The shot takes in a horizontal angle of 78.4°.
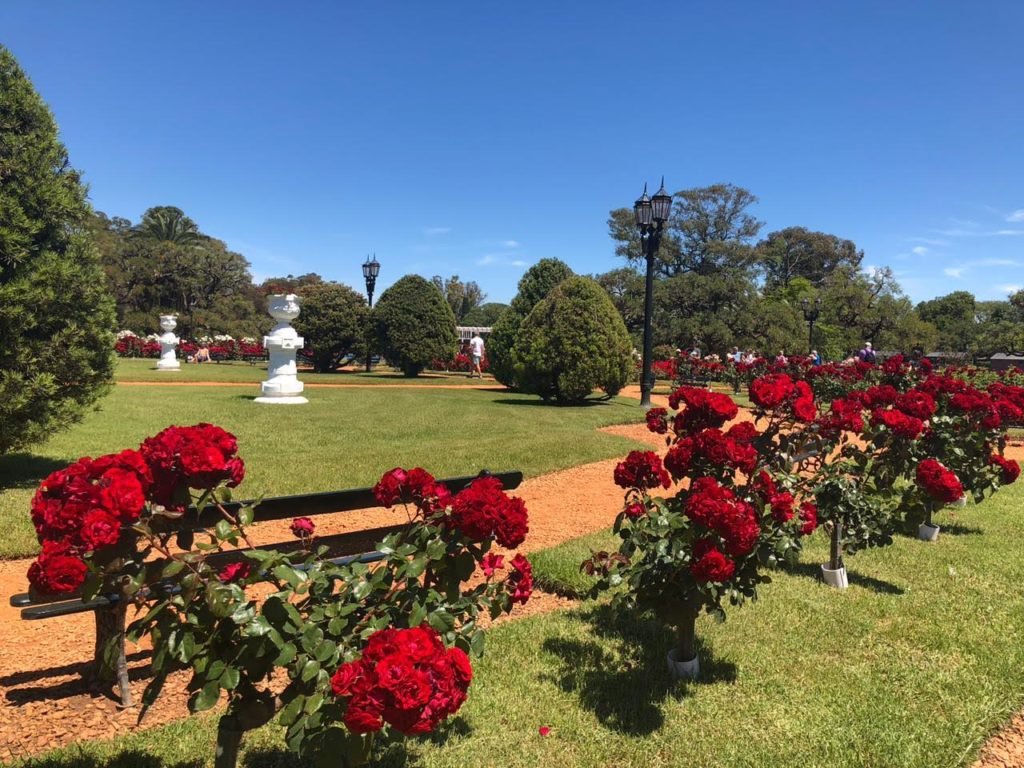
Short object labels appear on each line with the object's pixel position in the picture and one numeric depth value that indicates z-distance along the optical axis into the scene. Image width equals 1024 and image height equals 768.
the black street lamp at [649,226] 13.35
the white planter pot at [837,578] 4.36
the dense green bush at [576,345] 13.53
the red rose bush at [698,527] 2.43
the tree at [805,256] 68.31
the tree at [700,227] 57.31
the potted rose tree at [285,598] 1.38
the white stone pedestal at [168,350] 20.14
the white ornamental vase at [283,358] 12.19
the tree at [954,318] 51.03
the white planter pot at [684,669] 3.04
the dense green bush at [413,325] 23.88
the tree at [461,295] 76.75
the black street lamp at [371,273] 24.17
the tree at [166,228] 55.88
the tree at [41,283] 5.11
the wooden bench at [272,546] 2.47
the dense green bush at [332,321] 24.97
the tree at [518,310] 18.27
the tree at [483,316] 78.06
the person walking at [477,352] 24.03
